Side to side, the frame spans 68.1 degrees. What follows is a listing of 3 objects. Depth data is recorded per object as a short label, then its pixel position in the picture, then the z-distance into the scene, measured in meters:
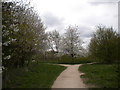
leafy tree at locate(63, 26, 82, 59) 23.04
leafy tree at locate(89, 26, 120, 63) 14.54
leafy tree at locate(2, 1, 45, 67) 5.25
